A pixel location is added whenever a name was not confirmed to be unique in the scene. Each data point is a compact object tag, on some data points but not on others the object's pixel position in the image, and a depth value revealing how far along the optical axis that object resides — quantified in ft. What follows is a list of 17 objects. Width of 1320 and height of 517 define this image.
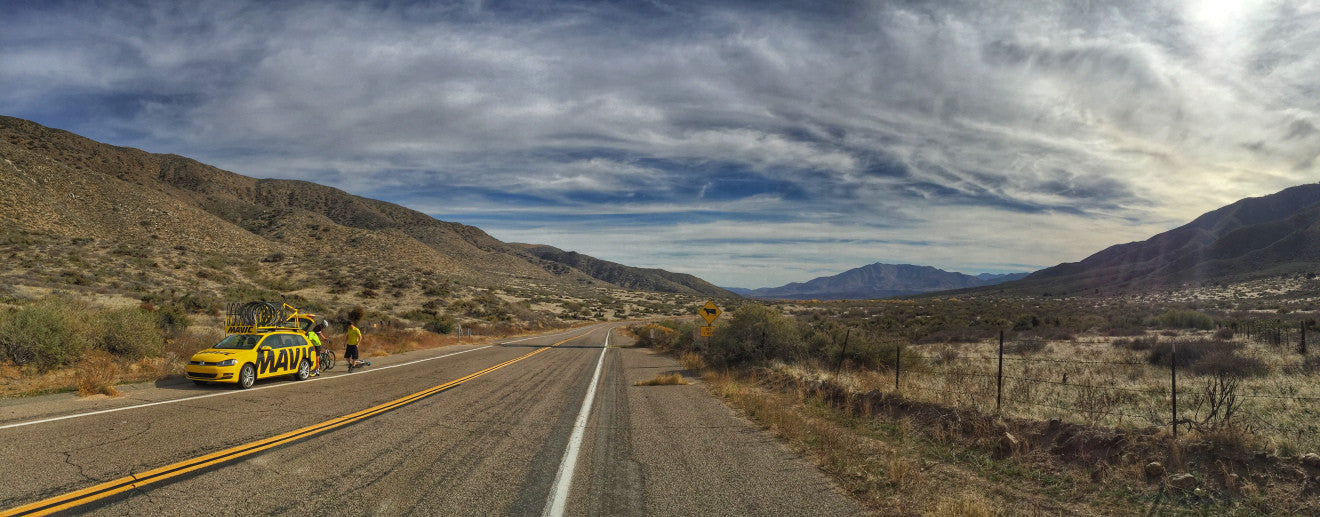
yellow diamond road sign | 68.03
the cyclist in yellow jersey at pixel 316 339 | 48.80
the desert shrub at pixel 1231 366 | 42.43
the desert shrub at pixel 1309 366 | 42.65
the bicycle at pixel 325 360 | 51.82
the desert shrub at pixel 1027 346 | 73.09
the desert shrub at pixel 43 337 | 37.65
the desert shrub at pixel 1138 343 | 64.23
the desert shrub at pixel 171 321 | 57.93
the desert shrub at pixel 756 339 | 58.85
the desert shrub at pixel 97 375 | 33.01
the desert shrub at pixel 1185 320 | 86.67
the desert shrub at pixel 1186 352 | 50.34
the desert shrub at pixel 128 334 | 43.57
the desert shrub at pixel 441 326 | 115.85
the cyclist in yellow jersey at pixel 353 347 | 53.42
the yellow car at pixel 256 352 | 38.17
